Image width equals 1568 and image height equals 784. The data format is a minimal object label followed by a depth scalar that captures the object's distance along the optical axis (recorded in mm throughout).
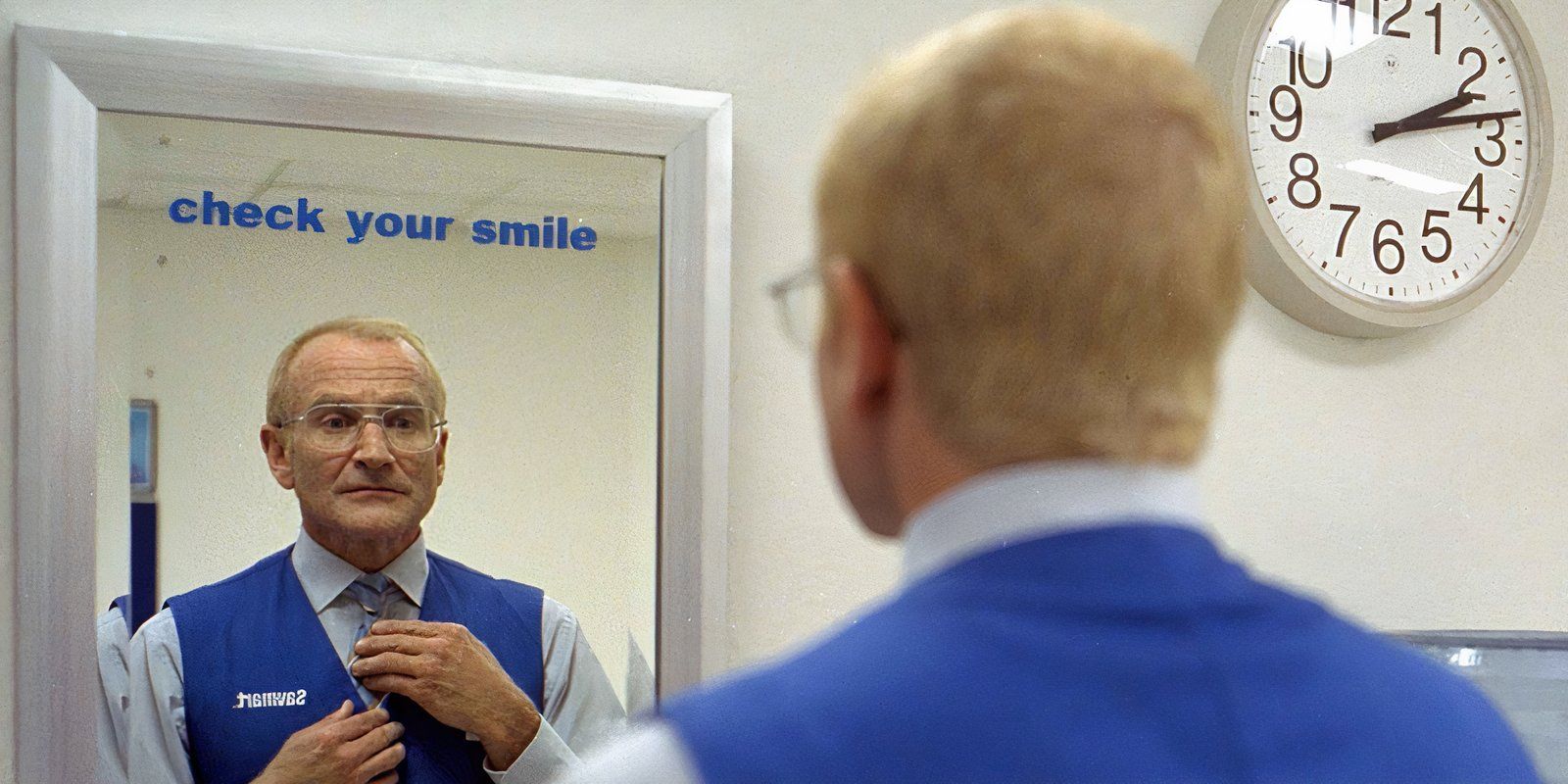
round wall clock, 3771
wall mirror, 3218
